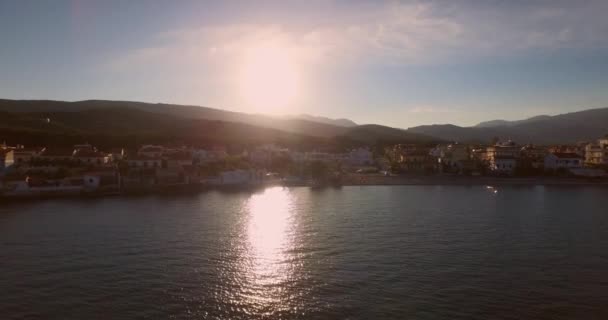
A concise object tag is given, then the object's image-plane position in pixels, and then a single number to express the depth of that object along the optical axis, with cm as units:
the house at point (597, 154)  7781
